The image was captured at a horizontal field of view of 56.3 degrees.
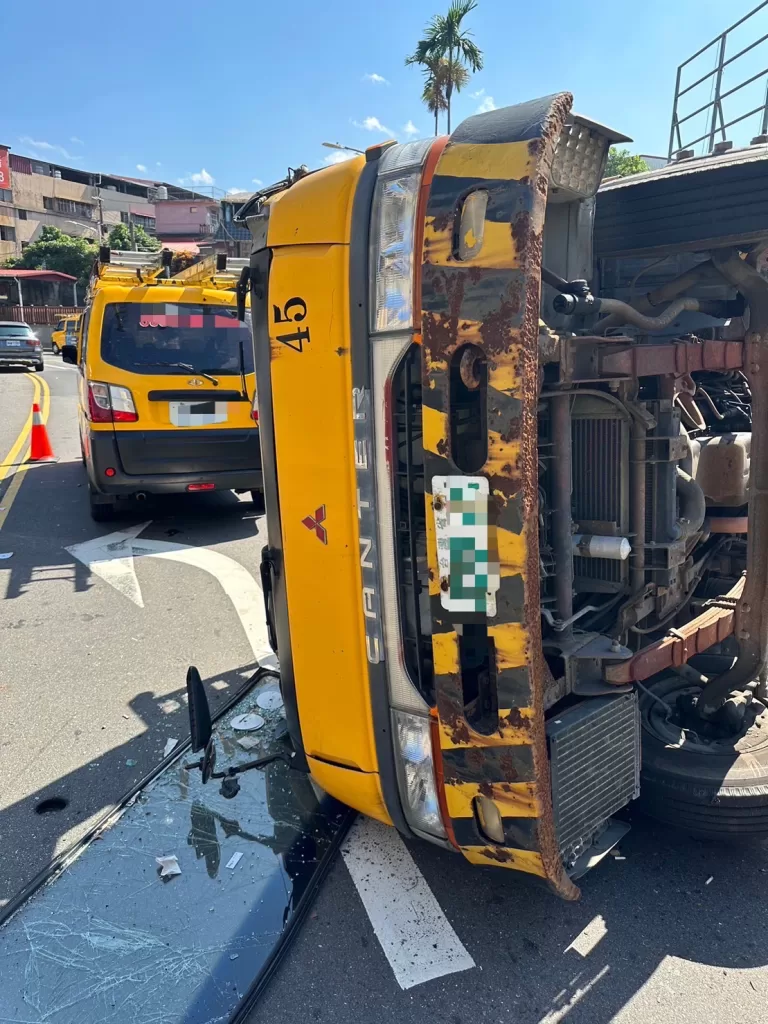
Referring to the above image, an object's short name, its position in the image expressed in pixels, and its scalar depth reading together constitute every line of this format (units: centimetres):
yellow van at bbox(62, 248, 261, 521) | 676
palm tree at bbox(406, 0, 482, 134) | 3559
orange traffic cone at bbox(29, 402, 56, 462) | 1123
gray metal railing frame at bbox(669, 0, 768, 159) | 636
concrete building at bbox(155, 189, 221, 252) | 6538
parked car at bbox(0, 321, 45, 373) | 2562
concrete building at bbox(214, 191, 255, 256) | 2738
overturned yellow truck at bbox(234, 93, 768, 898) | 188
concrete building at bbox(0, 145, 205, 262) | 5872
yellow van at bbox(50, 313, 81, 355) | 2586
